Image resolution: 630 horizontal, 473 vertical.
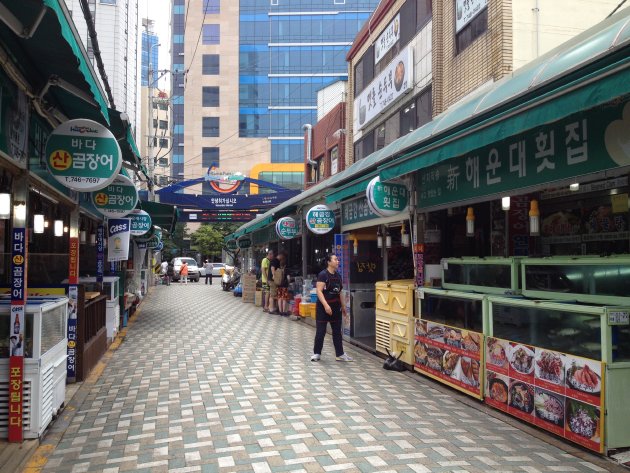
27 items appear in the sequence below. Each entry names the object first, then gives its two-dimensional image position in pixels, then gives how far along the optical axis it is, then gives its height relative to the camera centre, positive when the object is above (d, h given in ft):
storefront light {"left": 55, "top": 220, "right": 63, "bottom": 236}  27.91 +1.71
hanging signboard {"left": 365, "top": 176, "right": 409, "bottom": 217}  26.00 +3.16
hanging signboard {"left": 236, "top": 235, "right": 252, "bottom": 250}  85.63 +2.70
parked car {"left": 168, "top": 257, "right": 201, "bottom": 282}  121.49 -3.28
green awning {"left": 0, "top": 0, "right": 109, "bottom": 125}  11.59 +5.80
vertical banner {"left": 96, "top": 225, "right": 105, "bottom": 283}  30.27 +0.10
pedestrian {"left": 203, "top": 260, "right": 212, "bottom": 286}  110.49 -2.99
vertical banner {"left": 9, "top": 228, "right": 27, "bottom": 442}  15.47 -2.80
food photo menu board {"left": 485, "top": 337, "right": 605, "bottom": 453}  14.49 -4.28
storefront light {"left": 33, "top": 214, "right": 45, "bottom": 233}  23.89 +1.69
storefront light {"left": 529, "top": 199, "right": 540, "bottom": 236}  19.74 +1.59
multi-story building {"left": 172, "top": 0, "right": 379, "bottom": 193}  198.59 +73.65
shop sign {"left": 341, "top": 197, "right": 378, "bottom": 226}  32.83 +3.17
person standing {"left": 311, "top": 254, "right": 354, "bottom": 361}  27.86 -2.85
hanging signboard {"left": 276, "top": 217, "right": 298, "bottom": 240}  49.80 +2.96
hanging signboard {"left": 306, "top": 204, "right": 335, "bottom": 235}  38.70 +2.96
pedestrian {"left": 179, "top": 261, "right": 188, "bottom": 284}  111.45 -3.41
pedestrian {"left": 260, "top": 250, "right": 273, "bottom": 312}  54.24 -2.71
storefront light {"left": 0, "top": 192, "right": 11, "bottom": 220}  16.75 +1.81
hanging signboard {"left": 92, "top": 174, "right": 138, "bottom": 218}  28.68 +3.40
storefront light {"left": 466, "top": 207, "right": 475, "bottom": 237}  23.41 +1.69
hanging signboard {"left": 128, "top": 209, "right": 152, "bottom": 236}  41.55 +2.97
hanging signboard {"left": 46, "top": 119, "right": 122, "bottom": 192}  18.40 +3.82
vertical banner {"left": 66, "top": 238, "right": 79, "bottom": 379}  22.40 -1.98
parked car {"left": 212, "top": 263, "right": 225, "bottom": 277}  137.18 -3.14
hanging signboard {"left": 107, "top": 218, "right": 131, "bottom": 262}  35.14 +1.25
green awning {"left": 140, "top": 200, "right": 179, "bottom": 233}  47.43 +4.53
